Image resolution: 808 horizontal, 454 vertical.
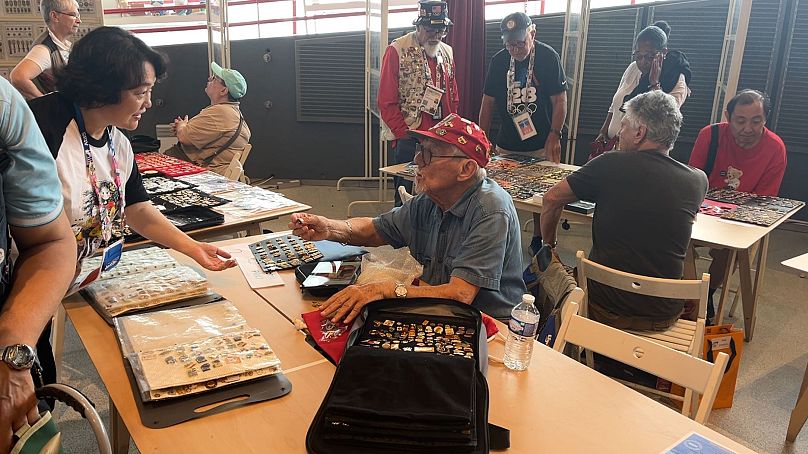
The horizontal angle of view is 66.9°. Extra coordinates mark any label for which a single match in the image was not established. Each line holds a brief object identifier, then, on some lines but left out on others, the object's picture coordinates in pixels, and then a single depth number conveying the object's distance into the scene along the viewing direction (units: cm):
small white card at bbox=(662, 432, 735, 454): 124
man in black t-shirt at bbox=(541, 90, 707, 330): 245
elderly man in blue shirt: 187
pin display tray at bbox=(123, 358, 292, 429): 126
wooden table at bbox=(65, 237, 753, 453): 122
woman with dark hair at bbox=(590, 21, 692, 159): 400
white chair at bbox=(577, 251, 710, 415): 215
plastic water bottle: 150
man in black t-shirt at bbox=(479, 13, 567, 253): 424
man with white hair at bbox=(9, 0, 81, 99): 377
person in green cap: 415
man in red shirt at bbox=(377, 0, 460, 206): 425
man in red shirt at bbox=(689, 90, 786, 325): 341
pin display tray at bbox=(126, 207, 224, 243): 254
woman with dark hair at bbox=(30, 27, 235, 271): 177
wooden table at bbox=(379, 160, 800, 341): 277
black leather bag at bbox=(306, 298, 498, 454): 114
